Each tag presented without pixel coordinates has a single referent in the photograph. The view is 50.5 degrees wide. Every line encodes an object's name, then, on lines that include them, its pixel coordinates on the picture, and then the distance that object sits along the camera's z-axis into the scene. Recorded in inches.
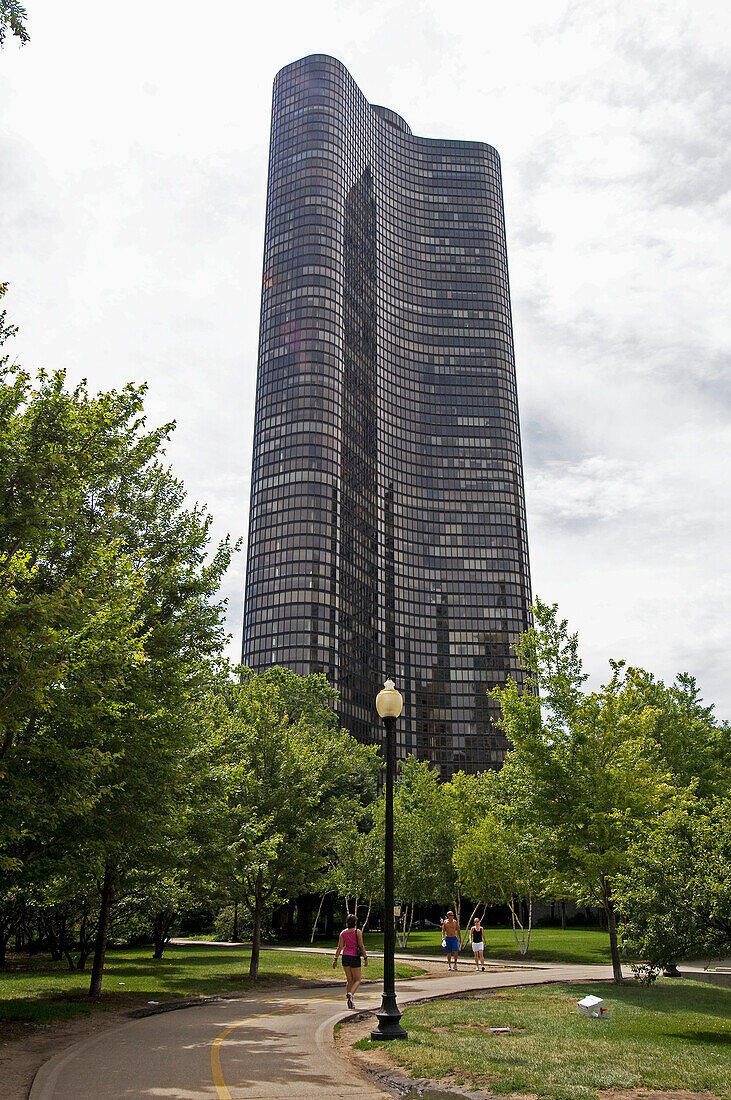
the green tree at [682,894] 522.9
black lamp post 509.6
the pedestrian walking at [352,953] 662.5
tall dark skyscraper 5413.4
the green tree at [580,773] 877.8
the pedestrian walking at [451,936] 1217.4
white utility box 615.8
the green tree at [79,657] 431.2
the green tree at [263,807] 878.4
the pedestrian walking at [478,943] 1209.4
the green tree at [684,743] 1507.1
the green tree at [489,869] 1448.1
